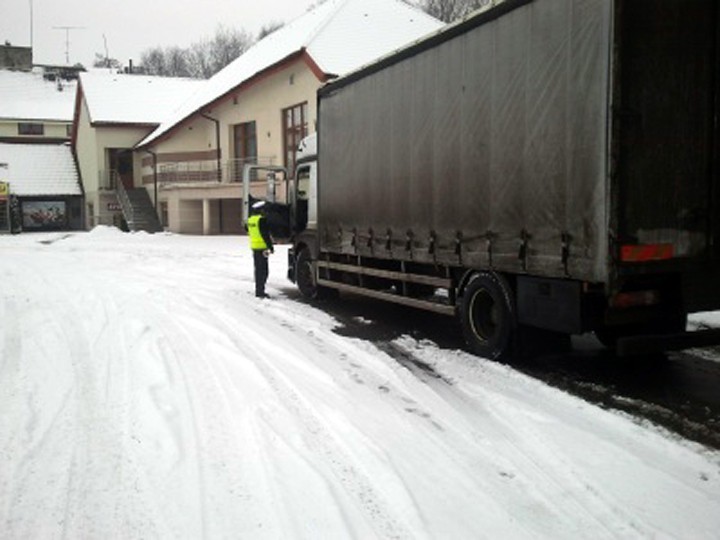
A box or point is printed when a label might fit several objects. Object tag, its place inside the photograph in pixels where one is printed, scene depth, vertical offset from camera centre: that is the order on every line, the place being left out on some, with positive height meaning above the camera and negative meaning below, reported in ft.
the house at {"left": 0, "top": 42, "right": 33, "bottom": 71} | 231.71 +56.40
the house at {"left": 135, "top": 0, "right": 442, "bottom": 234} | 88.48 +17.06
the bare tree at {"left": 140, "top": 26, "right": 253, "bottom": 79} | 252.21 +61.85
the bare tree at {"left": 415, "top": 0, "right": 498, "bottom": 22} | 151.94 +47.27
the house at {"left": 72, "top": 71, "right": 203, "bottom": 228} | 146.72 +20.06
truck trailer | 18.42 +1.58
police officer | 40.47 -1.32
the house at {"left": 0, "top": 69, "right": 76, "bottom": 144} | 186.80 +31.85
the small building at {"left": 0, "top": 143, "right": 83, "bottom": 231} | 156.87 +8.37
